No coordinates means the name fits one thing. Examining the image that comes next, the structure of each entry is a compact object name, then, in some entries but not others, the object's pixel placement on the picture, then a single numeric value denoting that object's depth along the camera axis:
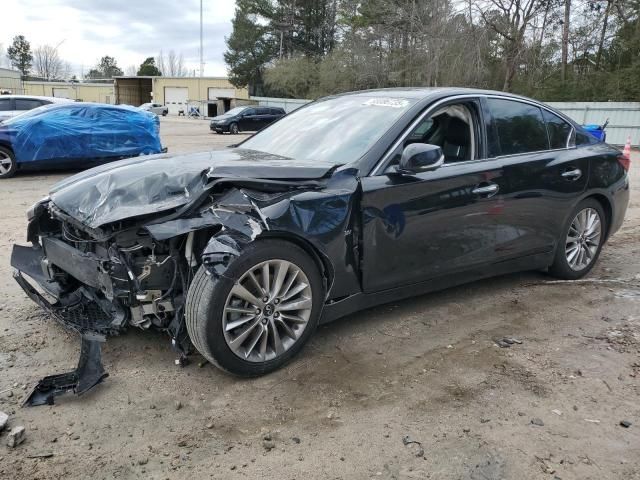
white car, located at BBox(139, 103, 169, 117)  46.22
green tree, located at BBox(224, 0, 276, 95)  60.31
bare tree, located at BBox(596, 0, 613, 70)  31.31
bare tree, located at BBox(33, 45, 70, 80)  102.31
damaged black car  3.07
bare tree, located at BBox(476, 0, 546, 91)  30.50
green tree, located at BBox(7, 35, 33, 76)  98.12
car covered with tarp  10.58
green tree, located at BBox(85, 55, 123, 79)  111.62
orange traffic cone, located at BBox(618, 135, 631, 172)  5.24
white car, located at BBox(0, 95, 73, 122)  14.53
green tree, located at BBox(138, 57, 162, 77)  90.00
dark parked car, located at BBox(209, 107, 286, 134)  27.95
